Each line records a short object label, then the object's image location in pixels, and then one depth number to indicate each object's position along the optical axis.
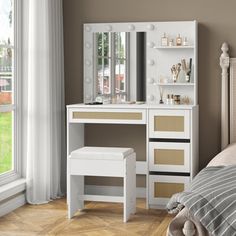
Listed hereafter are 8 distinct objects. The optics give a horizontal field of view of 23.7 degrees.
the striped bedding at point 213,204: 2.60
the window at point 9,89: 4.94
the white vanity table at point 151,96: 4.91
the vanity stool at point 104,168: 4.51
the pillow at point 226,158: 3.92
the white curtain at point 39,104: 5.07
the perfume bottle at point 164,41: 5.28
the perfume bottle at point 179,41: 5.25
